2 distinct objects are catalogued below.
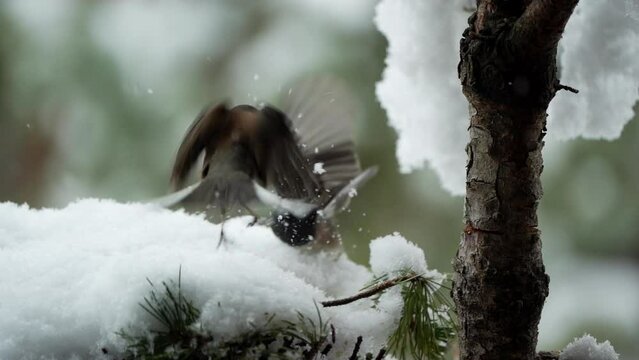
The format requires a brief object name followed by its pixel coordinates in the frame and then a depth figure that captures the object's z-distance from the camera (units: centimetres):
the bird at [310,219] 245
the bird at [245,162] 239
